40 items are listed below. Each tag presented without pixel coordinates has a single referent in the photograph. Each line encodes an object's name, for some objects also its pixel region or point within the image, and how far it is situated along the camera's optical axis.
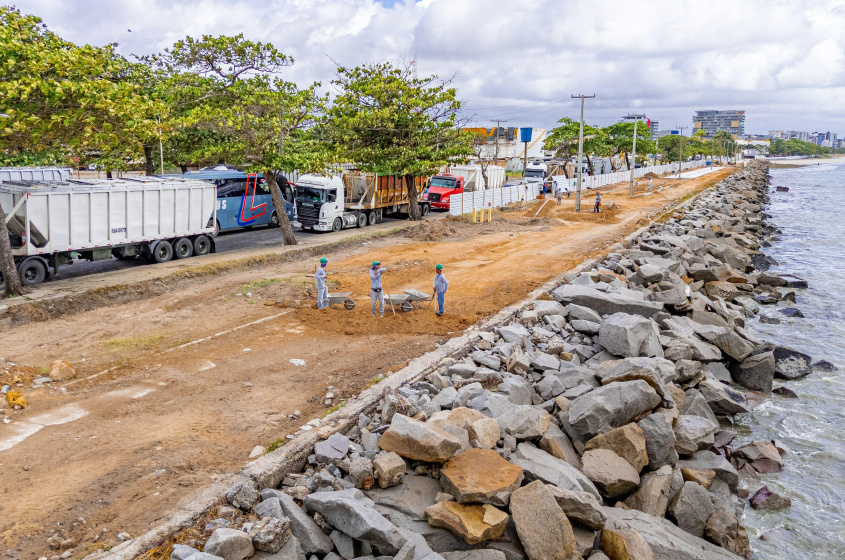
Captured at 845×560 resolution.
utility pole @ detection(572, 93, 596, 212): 41.28
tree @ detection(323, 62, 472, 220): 32.00
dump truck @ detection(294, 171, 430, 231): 30.33
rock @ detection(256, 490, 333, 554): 5.87
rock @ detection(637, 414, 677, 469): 8.77
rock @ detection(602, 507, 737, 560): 6.79
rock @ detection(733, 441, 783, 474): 10.24
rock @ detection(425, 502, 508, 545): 6.12
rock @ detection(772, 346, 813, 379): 14.45
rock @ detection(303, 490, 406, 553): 5.79
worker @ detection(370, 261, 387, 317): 14.25
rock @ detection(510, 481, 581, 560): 6.14
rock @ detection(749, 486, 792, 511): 9.23
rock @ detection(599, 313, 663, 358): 12.02
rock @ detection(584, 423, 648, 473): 8.34
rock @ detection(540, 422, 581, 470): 8.15
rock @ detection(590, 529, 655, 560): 6.40
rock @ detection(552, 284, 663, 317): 14.33
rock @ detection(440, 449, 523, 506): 6.41
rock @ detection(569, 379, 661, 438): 8.79
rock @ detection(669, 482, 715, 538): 8.03
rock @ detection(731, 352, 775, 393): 13.72
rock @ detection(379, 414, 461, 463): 6.84
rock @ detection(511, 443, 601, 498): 7.10
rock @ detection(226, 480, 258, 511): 6.23
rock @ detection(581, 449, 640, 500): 7.89
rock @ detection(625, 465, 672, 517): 7.88
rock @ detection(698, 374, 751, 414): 11.87
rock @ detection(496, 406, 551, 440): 8.10
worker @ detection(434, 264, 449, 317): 14.30
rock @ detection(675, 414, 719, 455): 9.62
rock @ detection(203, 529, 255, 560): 5.39
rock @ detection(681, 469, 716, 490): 8.94
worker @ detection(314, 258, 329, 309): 14.82
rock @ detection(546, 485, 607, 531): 6.57
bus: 28.84
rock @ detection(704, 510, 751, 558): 7.89
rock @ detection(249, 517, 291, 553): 5.60
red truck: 41.53
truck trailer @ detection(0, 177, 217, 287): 16.88
